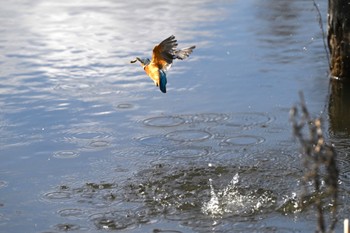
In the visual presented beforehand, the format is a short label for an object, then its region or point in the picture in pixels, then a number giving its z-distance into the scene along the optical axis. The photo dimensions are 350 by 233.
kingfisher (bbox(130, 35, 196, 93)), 11.20
